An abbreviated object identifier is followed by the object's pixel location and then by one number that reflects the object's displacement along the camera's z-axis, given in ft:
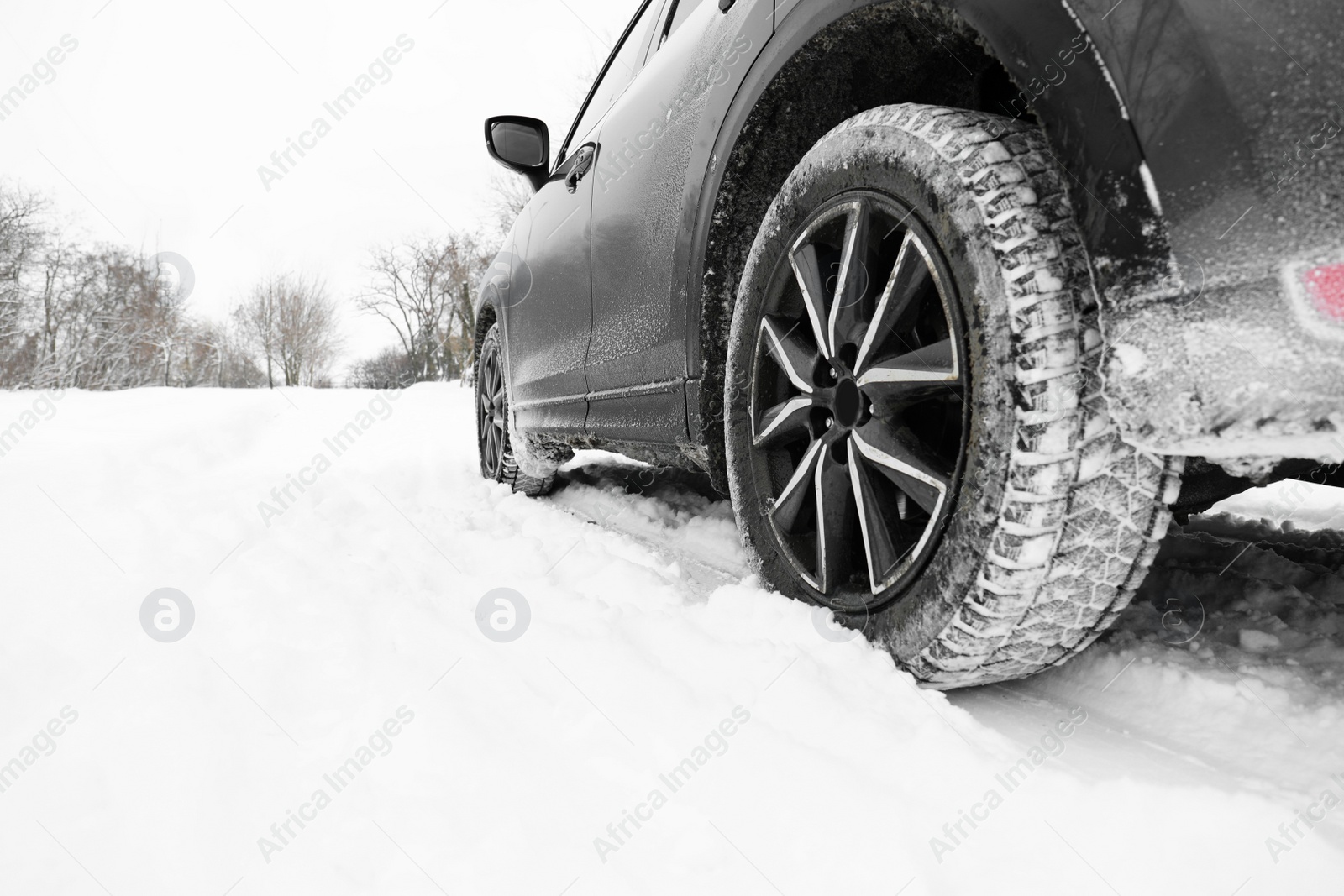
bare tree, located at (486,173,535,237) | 89.25
